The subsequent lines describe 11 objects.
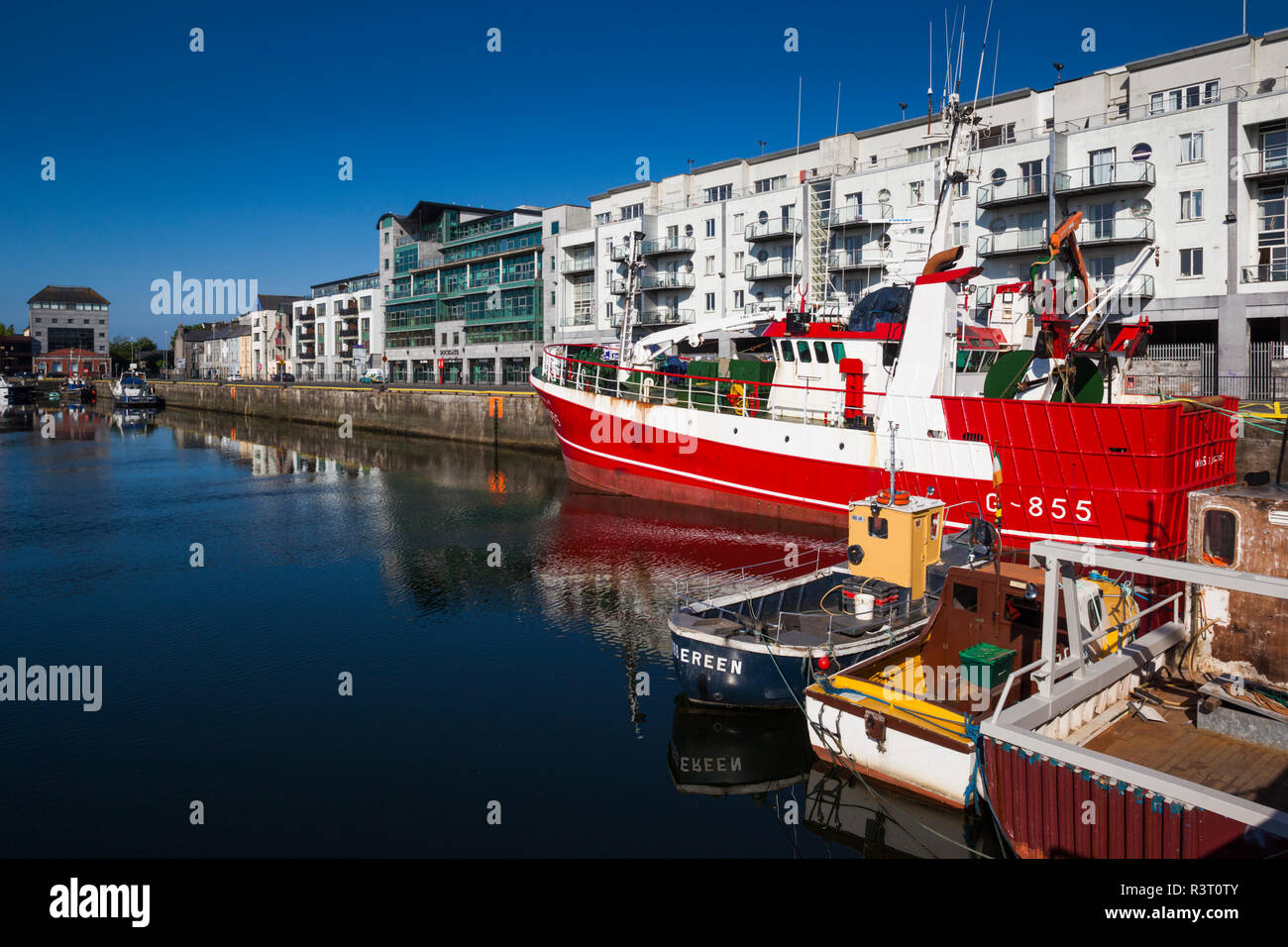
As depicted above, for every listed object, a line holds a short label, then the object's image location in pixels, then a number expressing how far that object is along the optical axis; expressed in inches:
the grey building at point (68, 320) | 6446.9
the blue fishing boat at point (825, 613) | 526.3
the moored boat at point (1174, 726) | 332.2
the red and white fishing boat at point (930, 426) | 854.5
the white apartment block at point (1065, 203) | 1449.3
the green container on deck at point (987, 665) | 450.3
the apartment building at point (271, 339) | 4945.9
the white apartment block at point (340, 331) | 4013.3
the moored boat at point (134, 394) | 4074.8
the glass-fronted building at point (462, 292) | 2957.7
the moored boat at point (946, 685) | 428.5
